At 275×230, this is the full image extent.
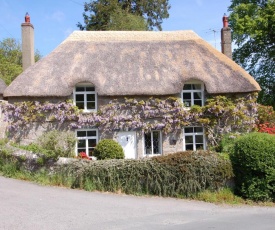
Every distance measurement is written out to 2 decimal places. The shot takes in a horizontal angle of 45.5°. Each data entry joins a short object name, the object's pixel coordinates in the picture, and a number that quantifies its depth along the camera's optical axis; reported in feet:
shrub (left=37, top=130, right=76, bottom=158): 46.37
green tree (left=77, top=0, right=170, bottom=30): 98.53
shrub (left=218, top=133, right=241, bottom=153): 52.50
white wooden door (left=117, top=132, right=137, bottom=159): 55.52
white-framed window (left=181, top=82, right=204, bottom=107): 57.67
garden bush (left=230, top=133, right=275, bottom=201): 34.12
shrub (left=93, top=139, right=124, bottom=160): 48.52
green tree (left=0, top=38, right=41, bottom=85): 110.11
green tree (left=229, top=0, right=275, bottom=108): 78.12
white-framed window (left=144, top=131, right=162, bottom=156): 56.49
